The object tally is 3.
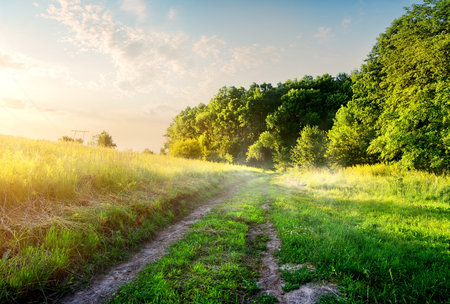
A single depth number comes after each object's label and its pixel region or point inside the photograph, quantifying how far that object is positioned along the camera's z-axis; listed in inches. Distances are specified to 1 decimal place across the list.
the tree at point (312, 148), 841.5
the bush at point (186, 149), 1627.7
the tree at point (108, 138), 2127.1
